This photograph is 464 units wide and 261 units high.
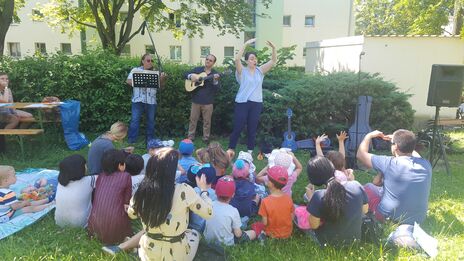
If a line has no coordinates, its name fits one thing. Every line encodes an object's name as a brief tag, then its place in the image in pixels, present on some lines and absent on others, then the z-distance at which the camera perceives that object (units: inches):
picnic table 219.0
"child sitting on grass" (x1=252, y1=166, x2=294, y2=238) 129.4
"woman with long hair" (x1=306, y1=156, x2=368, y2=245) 117.0
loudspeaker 216.2
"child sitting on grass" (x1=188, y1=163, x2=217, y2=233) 136.8
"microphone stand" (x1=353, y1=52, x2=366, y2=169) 227.1
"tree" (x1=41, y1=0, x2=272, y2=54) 517.0
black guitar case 238.1
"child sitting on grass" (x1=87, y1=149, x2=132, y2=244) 127.0
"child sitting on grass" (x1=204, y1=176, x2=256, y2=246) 127.0
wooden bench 218.2
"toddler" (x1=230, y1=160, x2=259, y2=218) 148.9
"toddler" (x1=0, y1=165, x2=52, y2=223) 142.3
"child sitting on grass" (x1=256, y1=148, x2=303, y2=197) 160.6
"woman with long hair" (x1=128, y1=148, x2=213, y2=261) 100.7
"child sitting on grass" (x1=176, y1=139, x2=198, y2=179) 168.9
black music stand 241.0
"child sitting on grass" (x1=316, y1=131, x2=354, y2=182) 151.5
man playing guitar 265.3
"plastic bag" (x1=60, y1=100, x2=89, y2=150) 249.9
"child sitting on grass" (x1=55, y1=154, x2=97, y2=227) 135.0
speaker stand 221.5
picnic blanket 140.8
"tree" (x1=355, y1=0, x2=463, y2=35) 603.2
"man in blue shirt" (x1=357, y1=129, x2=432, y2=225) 137.5
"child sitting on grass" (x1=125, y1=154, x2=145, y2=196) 145.9
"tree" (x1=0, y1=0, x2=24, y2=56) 388.9
